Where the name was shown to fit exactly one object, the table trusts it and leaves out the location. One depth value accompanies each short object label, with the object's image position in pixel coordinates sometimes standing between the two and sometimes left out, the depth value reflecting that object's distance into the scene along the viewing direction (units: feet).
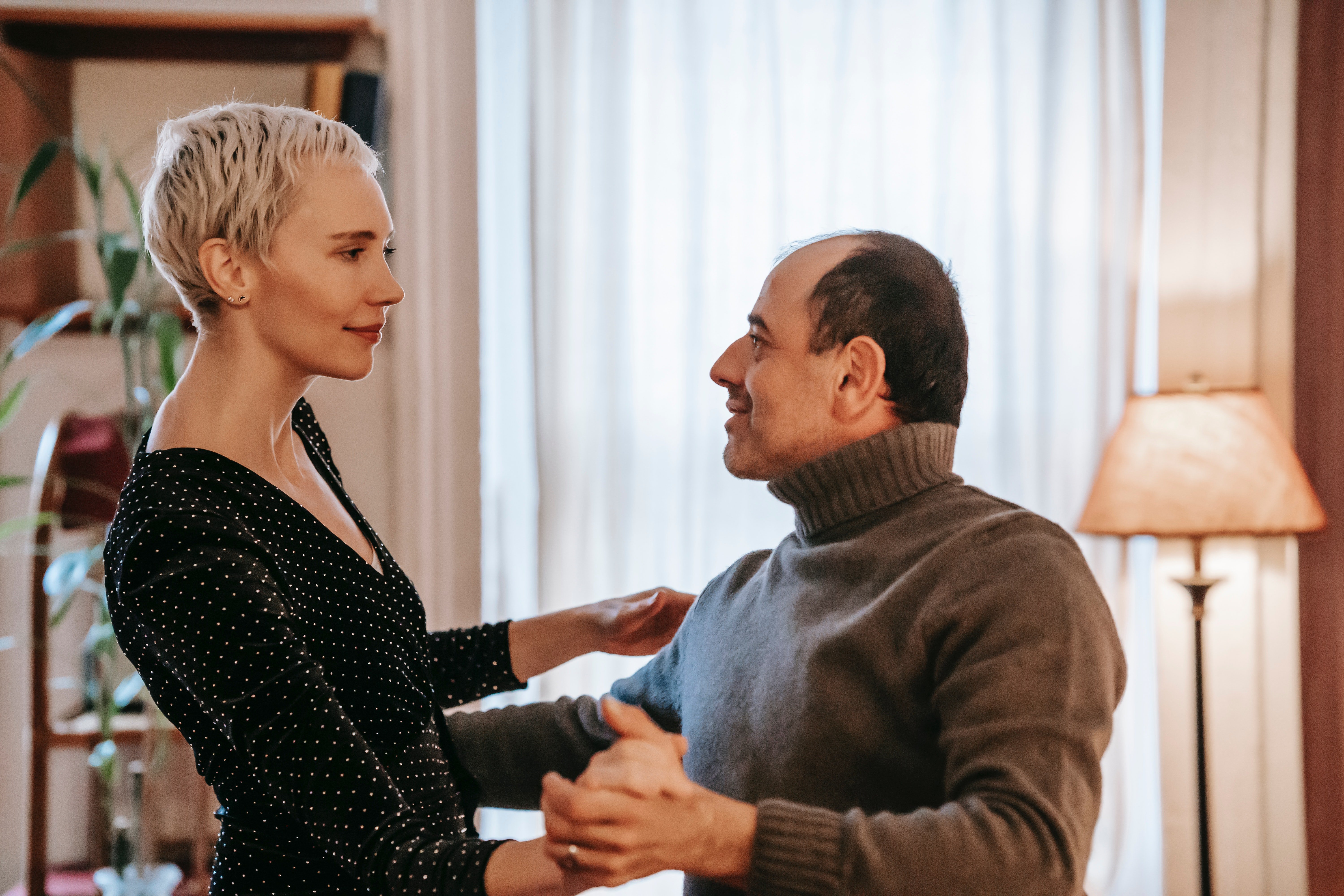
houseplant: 6.45
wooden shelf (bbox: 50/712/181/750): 6.82
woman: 2.93
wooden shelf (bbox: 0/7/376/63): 7.85
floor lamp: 7.10
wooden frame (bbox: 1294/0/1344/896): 8.26
